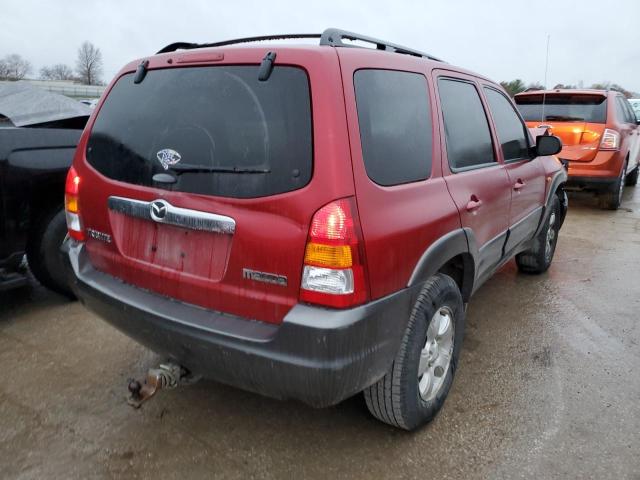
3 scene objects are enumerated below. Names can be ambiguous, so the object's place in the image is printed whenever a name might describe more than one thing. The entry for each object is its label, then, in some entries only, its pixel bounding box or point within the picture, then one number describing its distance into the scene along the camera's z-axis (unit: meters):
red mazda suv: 1.82
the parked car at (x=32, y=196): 3.36
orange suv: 7.00
